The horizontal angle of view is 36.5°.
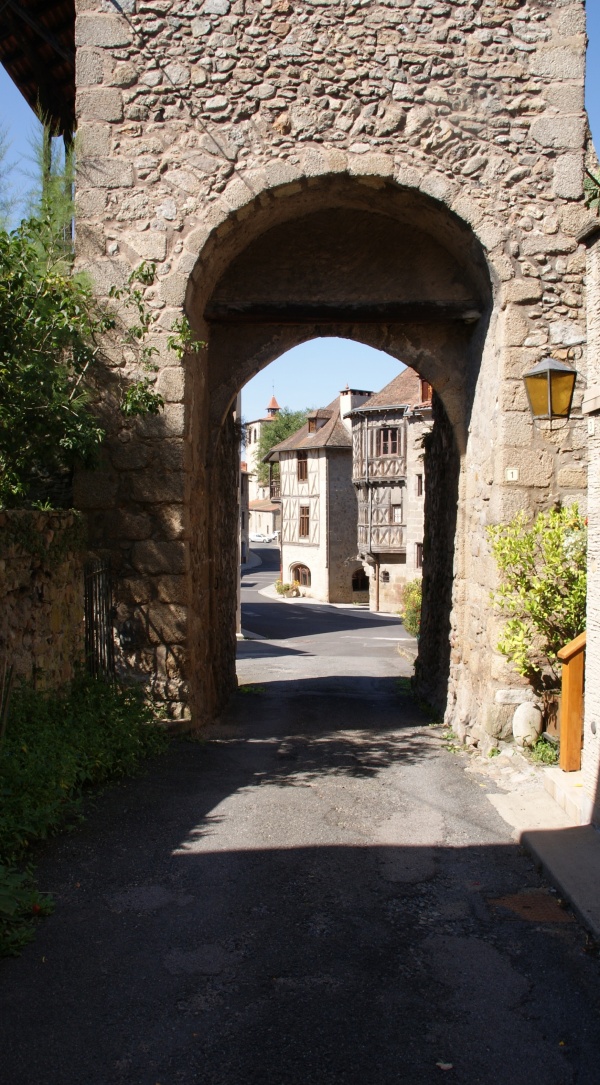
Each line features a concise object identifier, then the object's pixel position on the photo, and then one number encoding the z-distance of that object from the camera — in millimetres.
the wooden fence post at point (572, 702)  5391
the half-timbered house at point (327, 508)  36656
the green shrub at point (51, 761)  3729
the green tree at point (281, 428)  60469
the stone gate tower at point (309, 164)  6816
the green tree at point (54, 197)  6551
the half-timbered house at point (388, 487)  31062
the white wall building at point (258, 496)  66938
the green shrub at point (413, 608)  20980
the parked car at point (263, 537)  74025
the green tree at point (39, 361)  5516
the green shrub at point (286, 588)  39125
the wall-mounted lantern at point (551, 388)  5875
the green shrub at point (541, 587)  6379
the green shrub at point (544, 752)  6215
